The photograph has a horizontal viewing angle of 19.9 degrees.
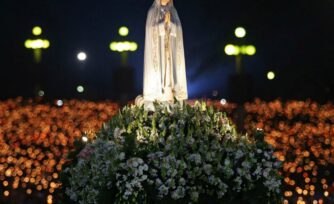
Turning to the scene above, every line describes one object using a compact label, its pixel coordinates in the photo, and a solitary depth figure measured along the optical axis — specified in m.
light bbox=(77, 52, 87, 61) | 29.56
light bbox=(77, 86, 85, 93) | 45.11
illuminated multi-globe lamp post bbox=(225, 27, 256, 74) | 24.66
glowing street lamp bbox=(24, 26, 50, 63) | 27.28
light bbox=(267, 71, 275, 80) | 40.22
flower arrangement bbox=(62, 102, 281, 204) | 12.75
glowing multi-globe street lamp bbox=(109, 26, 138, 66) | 27.89
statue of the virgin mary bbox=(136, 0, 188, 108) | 15.93
